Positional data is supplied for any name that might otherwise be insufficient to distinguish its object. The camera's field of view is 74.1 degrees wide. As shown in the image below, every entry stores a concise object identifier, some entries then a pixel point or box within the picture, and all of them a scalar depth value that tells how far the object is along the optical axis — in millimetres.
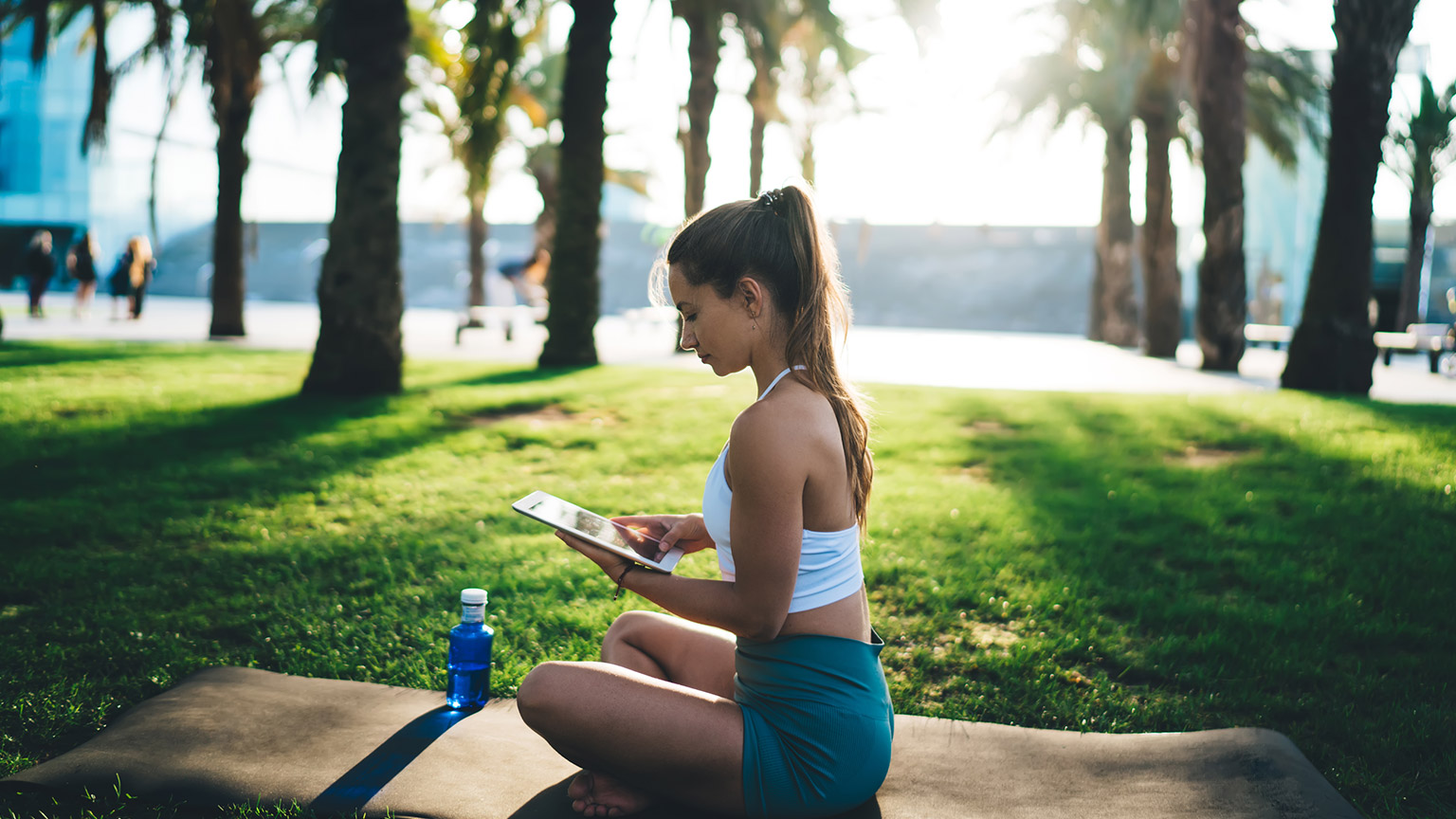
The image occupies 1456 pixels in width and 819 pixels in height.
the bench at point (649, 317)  22281
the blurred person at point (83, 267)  20453
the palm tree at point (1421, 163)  25828
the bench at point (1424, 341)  15719
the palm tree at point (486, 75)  12352
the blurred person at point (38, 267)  19344
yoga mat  2625
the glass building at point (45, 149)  36438
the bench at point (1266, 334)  20362
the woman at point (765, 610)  2176
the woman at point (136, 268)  19547
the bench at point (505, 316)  18266
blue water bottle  3193
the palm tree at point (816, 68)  17312
